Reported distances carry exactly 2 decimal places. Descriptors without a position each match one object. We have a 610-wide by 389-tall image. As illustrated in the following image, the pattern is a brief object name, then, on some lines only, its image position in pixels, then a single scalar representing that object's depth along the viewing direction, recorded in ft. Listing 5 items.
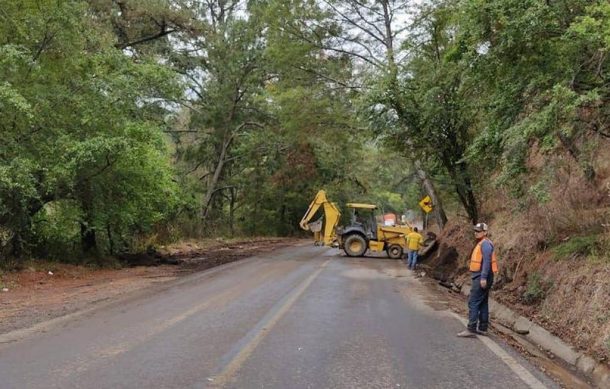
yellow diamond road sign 79.82
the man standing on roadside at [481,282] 26.55
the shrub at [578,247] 28.99
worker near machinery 62.95
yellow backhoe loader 79.00
